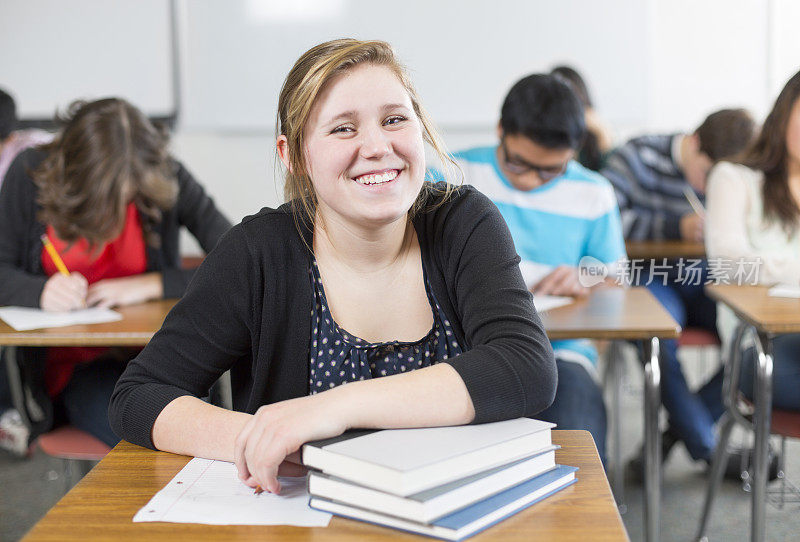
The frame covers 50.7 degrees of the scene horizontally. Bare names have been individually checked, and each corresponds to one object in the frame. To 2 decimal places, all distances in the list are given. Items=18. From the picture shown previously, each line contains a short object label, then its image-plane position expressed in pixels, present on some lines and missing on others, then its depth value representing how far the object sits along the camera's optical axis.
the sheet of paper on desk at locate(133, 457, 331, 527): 0.87
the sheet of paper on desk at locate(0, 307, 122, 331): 1.91
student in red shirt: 2.03
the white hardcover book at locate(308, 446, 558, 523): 0.80
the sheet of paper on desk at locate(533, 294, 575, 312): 2.02
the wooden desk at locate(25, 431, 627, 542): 0.83
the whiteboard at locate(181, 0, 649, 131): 4.64
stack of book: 0.81
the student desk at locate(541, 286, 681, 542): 1.82
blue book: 0.81
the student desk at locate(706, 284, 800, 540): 1.88
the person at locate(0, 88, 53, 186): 3.36
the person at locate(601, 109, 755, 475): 2.77
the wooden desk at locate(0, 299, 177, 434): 1.80
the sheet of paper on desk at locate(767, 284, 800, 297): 2.11
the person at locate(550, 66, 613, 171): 3.74
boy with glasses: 2.24
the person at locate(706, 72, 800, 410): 2.42
